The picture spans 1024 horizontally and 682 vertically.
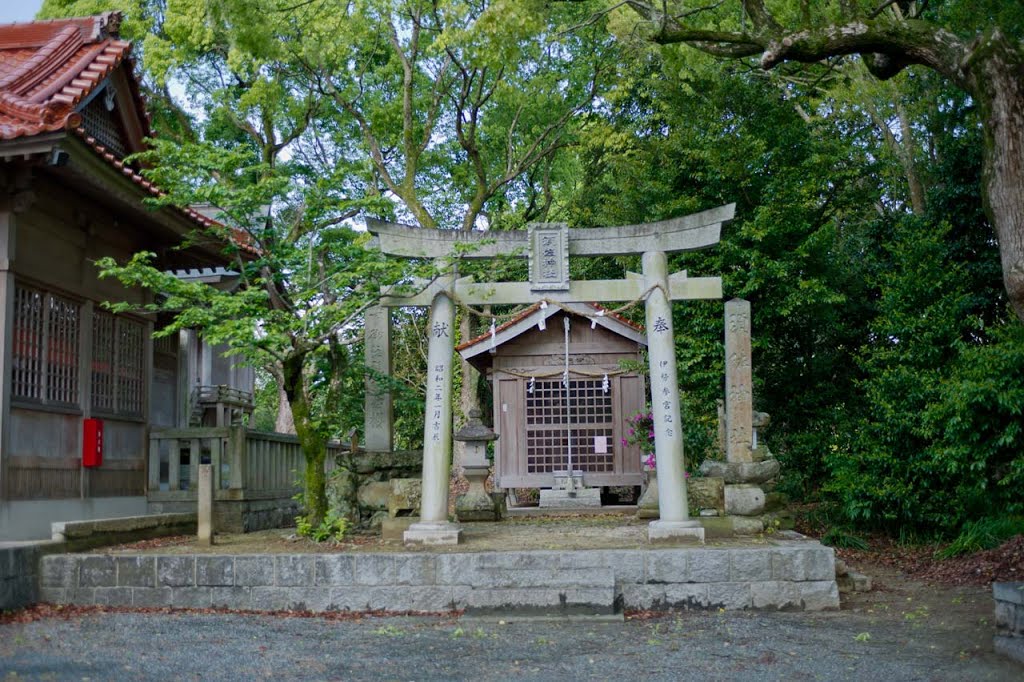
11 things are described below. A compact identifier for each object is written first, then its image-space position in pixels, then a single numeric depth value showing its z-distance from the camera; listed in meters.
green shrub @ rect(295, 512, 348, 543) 10.60
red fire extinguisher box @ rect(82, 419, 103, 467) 11.21
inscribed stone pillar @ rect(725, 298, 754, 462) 11.47
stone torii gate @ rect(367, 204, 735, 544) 10.65
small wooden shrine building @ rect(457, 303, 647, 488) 18.66
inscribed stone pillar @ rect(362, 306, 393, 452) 12.41
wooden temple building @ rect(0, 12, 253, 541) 9.75
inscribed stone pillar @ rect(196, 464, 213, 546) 10.38
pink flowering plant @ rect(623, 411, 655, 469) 14.76
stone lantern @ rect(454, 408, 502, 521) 12.75
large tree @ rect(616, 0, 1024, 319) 8.36
